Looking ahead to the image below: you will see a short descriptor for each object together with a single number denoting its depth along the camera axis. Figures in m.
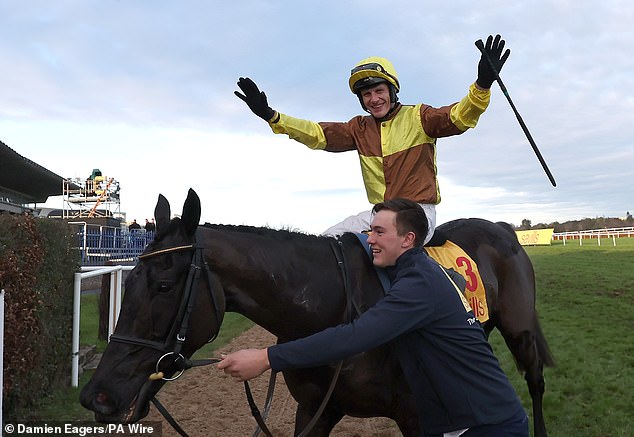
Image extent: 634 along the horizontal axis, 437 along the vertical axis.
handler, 1.91
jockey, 3.29
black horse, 2.14
